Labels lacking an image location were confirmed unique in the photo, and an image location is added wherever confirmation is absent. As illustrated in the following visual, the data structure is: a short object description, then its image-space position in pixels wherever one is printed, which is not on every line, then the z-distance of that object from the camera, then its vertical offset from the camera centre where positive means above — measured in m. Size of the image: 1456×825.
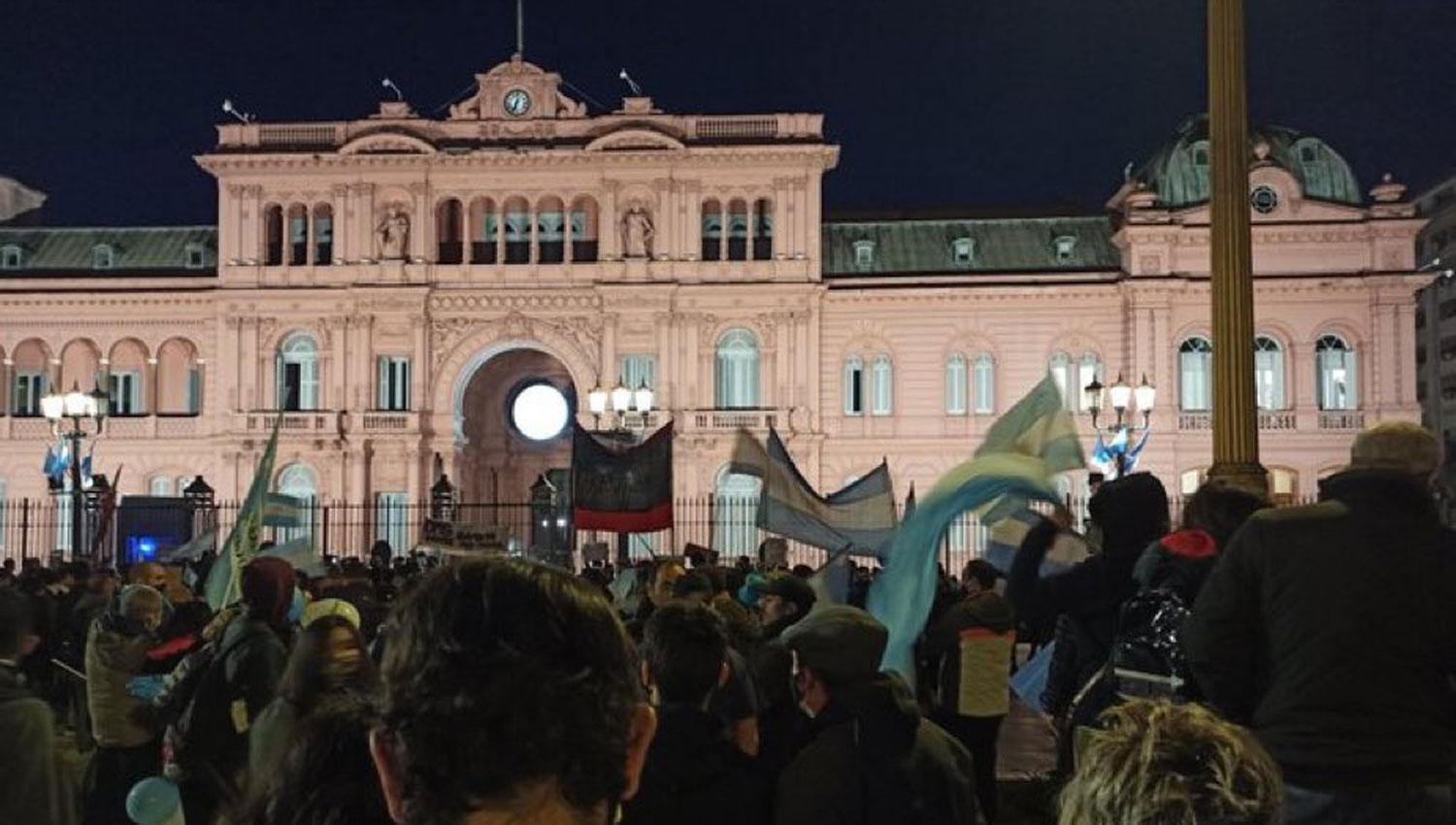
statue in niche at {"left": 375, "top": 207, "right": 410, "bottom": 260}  49.12 +6.73
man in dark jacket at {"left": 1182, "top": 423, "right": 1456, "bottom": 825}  5.21 -0.64
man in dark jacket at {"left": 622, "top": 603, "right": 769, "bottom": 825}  5.29 -1.00
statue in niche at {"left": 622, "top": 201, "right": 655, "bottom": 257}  48.84 +6.62
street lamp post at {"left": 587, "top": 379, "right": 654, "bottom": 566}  28.53 +0.96
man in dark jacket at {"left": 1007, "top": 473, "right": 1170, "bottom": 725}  6.89 -0.55
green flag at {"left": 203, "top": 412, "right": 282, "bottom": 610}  14.44 -0.84
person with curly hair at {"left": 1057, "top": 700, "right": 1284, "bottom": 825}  2.82 -0.58
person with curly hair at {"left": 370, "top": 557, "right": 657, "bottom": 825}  2.25 -0.37
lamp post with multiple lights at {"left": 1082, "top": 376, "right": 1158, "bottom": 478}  31.62 +1.02
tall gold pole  13.41 +1.72
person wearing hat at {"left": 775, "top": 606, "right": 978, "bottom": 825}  5.19 -0.99
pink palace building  48.28 +4.46
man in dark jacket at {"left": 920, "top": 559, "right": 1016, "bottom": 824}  10.57 -1.47
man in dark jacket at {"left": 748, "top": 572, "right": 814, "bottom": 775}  6.75 -1.17
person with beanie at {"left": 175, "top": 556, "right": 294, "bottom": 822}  6.90 -1.13
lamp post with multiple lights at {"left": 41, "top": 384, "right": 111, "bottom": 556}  31.20 +0.90
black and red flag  22.30 -0.47
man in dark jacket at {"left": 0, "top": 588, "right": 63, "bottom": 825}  6.01 -1.16
